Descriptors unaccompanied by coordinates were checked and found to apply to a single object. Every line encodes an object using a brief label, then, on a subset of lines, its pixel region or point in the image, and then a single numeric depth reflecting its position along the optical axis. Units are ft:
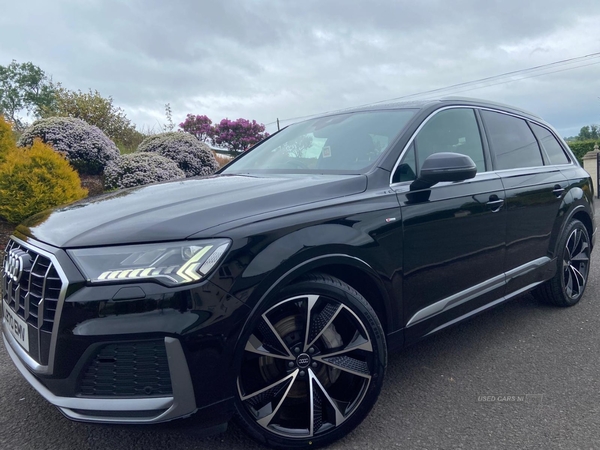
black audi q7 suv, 5.79
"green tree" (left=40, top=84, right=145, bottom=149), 38.68
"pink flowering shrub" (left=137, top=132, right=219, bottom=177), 31.40
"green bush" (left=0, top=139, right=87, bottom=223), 18.43
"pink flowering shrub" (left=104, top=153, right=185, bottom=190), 25.93
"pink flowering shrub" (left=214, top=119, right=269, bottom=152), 68.44
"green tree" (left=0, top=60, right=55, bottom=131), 173.68
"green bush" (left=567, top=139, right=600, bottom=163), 71.61
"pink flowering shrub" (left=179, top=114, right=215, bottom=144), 67.67
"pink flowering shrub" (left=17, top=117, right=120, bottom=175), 26.50
